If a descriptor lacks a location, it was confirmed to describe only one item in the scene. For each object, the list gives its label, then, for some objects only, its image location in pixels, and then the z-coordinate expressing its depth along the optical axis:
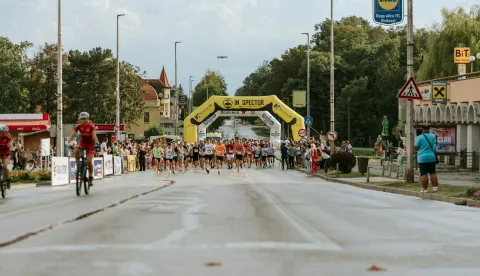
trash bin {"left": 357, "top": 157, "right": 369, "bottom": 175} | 38.31
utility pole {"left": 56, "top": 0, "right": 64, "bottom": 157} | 36.22
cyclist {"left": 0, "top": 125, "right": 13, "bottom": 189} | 19.28
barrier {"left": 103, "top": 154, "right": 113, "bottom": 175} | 40.48
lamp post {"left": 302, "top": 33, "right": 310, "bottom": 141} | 67.34
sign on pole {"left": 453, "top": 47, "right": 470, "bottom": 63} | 50.00
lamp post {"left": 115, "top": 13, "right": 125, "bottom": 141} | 57.96
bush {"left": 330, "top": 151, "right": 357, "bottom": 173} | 40.91
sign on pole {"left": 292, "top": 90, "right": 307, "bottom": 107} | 83.81
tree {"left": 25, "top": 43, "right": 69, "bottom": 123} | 94.12
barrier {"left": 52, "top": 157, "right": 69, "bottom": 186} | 29.02
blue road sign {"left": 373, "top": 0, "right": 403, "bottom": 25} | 28.58
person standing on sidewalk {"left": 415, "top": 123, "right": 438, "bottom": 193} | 21.66
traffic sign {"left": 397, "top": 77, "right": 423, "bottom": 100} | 26.33
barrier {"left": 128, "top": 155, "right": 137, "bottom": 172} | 50.84
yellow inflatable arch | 69.62
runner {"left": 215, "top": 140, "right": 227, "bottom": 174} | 51.38
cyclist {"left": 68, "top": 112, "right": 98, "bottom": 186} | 19.14
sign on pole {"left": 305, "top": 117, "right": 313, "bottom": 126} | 62.84
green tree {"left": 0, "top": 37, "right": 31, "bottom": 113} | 100.25
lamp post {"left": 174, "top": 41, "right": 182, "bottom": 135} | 90.50
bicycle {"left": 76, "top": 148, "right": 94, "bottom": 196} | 19.41
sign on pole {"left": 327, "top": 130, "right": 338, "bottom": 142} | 47.47
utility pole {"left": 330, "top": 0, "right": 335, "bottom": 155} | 48.01
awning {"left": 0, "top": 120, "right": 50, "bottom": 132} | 68.69
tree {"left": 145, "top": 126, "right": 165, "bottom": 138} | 122.56
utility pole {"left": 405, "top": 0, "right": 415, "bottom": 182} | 27.50
